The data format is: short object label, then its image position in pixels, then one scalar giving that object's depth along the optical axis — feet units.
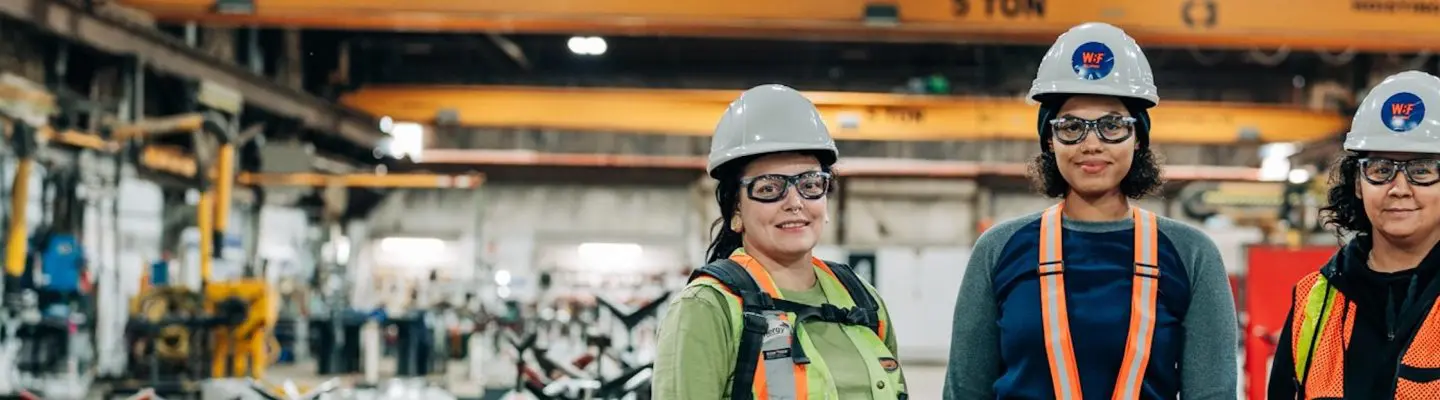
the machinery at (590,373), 20.89
